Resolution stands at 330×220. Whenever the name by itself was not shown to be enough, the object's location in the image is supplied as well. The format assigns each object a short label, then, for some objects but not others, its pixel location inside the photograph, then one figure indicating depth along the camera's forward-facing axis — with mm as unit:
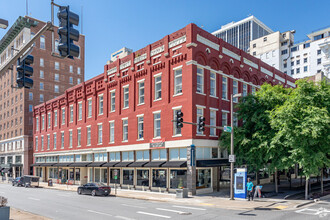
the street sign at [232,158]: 24009
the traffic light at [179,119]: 19625
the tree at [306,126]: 23359
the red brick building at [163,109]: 29828
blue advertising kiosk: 24359
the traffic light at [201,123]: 20600
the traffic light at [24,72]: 8898
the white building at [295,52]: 88000
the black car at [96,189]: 30469
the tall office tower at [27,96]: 67312
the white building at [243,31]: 160750
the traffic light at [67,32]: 7418
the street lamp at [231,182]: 24031
